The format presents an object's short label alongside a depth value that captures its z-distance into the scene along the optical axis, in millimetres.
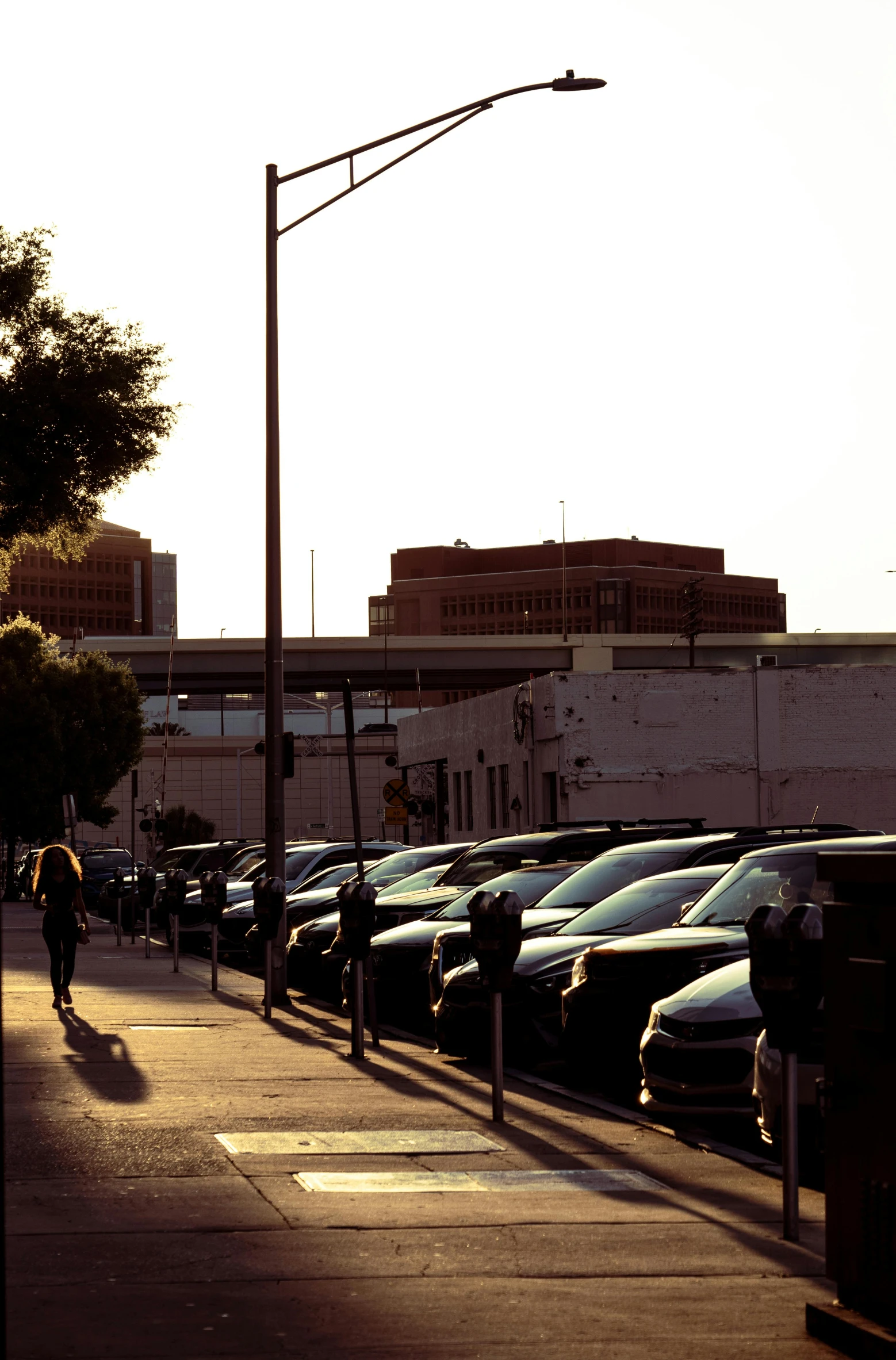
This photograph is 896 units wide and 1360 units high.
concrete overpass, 100125
